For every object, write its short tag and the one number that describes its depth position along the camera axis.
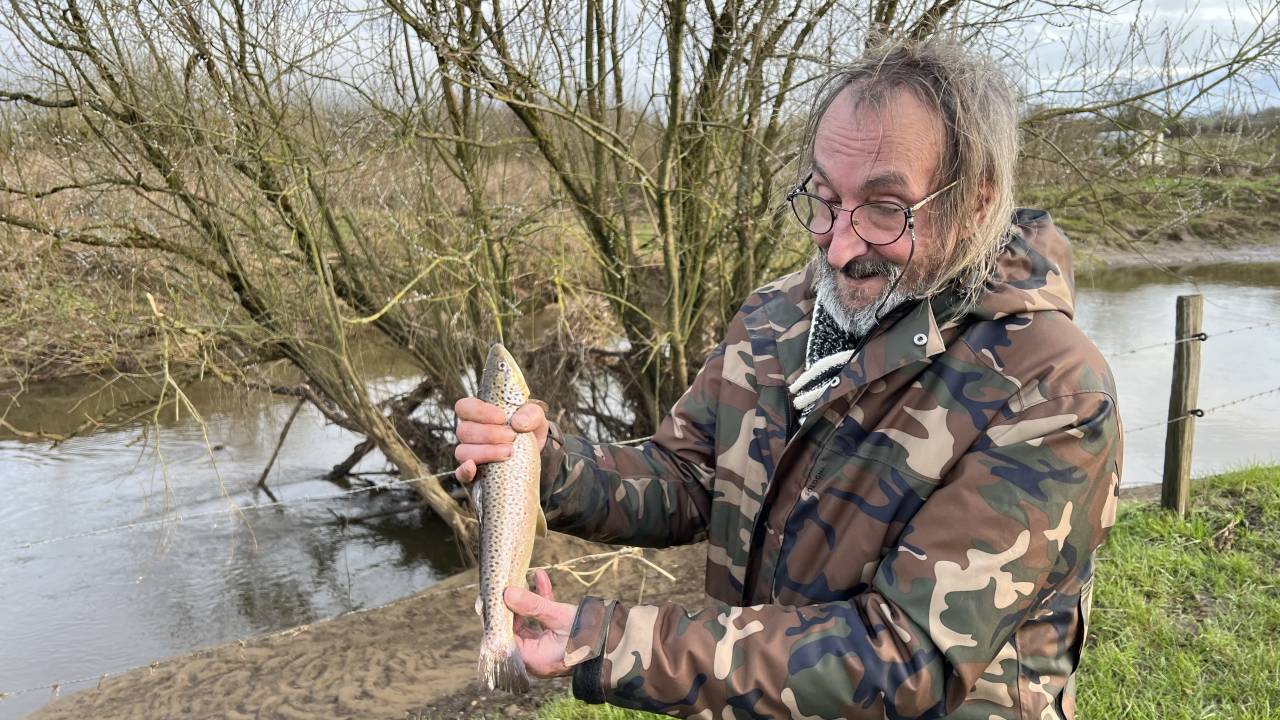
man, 1.65
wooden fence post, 5.93
